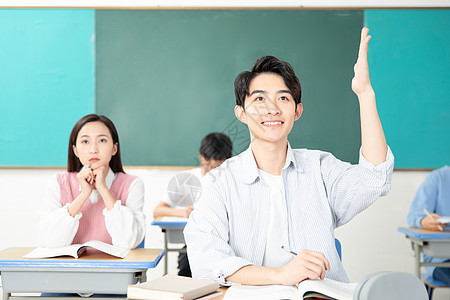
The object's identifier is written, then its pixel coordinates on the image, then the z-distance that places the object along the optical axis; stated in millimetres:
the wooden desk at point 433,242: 2594
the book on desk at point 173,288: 1023
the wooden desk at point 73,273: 1813
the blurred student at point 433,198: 3125
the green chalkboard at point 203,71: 3992
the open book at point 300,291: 1049
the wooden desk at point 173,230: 2986
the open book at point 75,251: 1881
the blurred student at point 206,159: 3391
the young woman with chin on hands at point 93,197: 2143
